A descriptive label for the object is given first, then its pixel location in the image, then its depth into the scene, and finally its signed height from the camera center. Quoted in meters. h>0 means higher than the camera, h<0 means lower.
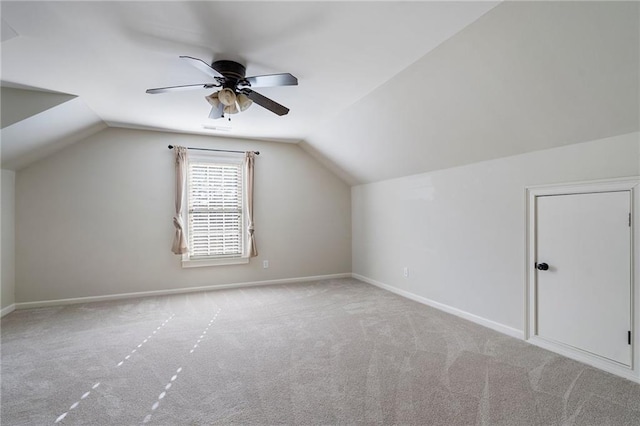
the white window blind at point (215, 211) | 5.23 +0.04
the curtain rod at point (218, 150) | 5.17 +1.08
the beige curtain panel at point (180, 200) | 4.96 +0.21
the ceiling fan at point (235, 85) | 2.51 +1.08
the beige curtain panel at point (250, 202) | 5.46 +0.19
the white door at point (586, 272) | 2.54 -0.53
